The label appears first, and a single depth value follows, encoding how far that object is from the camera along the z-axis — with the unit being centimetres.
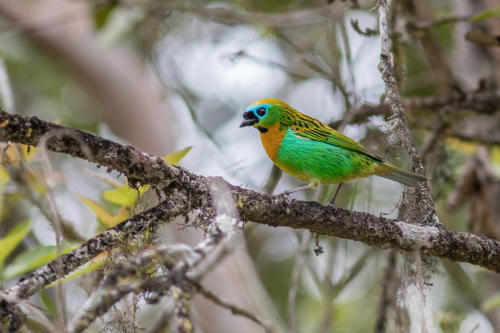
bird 778
